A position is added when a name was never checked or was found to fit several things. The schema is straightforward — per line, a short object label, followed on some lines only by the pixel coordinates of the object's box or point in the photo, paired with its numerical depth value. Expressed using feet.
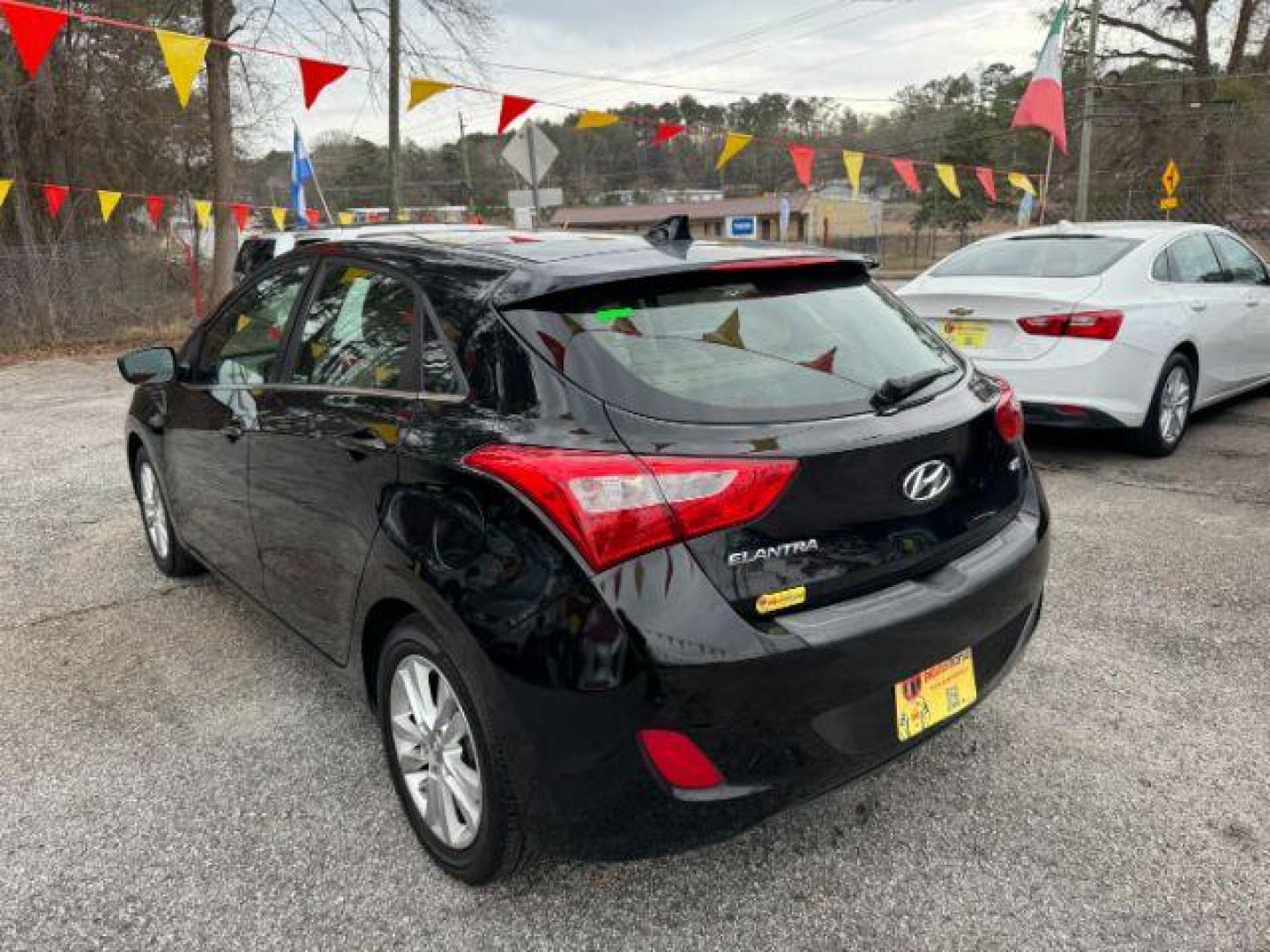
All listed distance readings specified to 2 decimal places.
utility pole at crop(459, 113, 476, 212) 142.21
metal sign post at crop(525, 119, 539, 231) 34.53
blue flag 71.36
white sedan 18.37
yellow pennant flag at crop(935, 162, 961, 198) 54.08
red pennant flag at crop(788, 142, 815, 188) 44.98
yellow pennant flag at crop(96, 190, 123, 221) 50.35
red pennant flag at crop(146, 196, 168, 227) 58.75
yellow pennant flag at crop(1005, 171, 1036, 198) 59.41
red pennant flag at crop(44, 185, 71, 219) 52.11
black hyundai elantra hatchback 6.17
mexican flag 43.75
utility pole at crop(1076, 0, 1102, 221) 68.18
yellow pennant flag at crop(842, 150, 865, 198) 47.52
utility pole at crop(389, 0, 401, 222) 57.62
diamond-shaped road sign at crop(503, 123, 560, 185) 34.86
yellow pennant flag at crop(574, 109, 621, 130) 38.60
